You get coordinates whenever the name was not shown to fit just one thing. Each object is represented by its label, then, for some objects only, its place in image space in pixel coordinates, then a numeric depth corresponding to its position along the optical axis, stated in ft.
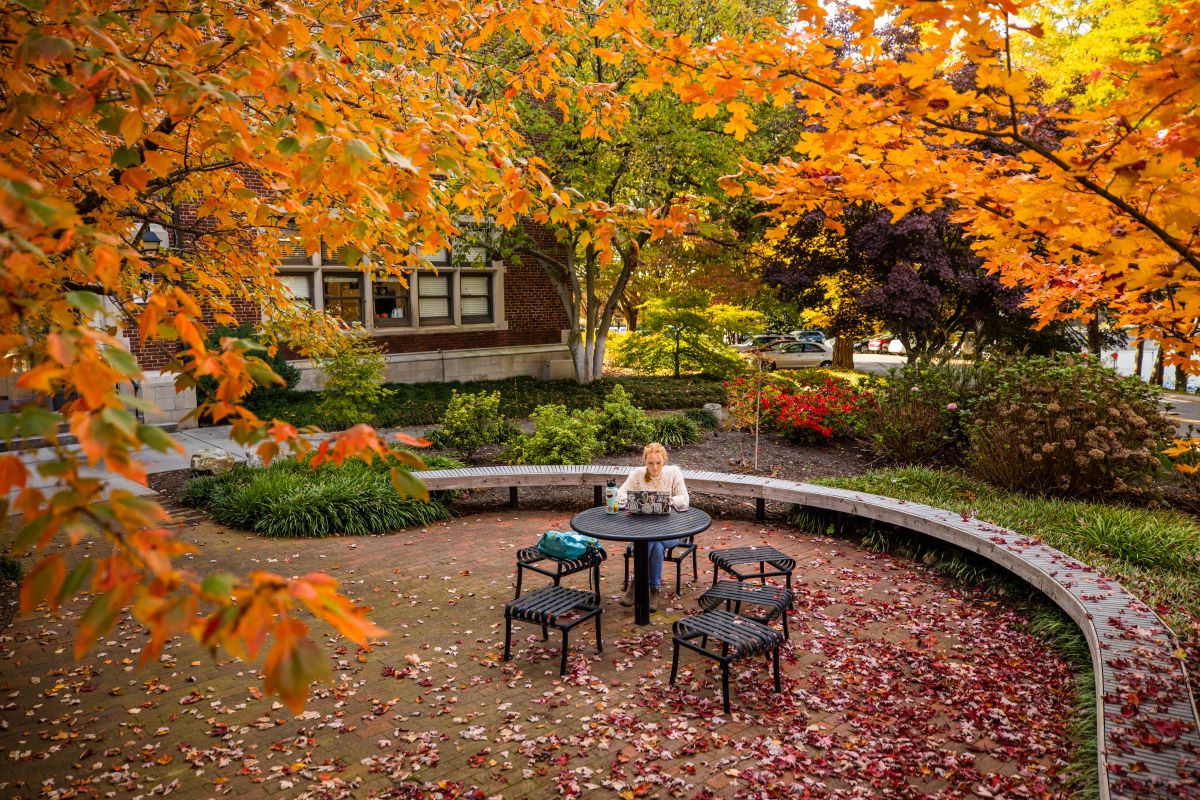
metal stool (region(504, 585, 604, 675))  17.38
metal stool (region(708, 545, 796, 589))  20.81
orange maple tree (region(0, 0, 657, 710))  5.79
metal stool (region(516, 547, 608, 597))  20.94
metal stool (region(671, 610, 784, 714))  15.58
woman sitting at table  21.43
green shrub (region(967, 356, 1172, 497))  27.81
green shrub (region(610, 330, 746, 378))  77.20
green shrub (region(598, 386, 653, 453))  38.45
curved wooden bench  11.62
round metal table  19.06
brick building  58.21
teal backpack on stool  20.75
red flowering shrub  39.45
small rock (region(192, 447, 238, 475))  34.65
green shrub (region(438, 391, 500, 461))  38.01
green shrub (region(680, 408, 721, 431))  45.27
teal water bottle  21.13
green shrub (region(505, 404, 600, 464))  34.53
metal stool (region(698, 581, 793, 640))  18.04
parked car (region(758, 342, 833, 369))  101.55
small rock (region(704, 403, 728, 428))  46.66
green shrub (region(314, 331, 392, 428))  40.11
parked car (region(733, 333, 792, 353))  109.56
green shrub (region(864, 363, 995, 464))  35.22
